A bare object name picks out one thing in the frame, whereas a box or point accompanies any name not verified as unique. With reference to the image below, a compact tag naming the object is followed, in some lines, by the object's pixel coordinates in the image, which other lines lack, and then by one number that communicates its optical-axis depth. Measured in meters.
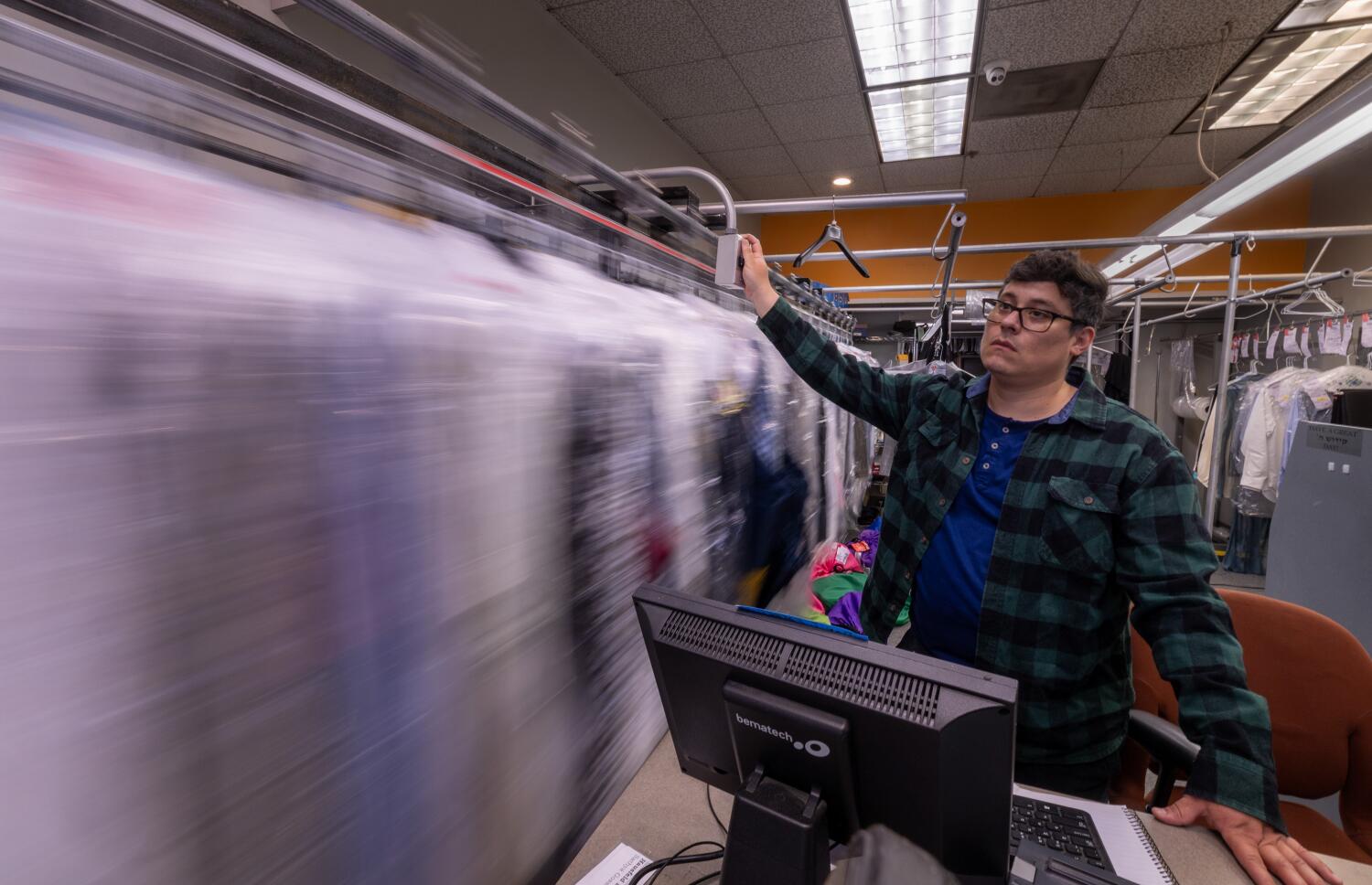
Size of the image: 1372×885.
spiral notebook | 0.79
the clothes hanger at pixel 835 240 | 1.47
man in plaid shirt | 0.99
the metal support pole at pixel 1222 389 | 2.20
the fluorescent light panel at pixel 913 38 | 2.64
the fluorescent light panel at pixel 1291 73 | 2.90
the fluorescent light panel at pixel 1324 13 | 2.59
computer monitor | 0.54
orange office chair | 1.17
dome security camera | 3.12
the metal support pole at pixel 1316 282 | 2.77
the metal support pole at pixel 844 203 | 1.19
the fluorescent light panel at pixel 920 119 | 3.47
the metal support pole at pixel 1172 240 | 2.00
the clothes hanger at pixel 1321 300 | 3.60
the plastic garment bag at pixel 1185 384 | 5.00
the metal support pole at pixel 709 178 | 1.32
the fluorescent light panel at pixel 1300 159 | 1.24
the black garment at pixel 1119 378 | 4.12
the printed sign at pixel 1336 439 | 1.98
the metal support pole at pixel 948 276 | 1.56
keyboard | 0.81
